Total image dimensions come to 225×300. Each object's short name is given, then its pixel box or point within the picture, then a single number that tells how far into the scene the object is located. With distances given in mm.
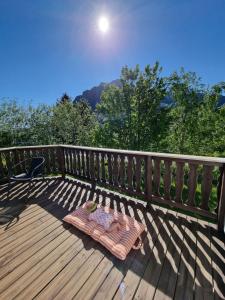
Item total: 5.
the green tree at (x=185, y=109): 8727
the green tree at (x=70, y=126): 11445
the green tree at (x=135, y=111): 8820
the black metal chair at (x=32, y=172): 3058
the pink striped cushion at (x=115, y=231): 1754
